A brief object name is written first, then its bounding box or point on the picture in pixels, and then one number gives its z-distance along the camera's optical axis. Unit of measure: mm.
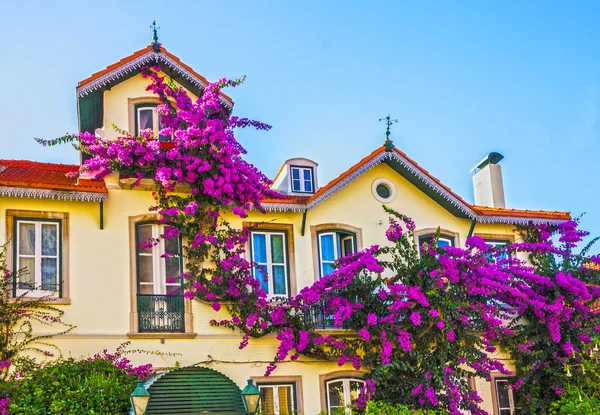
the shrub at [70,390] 15648
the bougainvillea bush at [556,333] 20422
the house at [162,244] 18609
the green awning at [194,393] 15516
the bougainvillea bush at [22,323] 17625
